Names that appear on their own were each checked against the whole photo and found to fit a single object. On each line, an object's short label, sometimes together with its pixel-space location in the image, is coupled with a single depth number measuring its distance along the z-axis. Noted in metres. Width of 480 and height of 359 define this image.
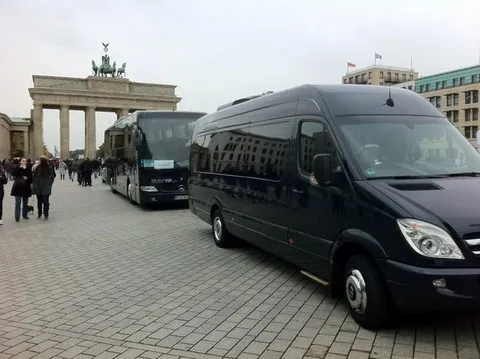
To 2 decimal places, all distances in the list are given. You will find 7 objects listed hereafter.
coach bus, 15.20
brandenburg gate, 75.56
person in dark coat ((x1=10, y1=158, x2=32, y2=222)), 13.22
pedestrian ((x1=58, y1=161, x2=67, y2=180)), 43.83
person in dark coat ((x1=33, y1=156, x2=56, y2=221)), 13.54
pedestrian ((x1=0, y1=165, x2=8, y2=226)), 12.35
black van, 3.91
